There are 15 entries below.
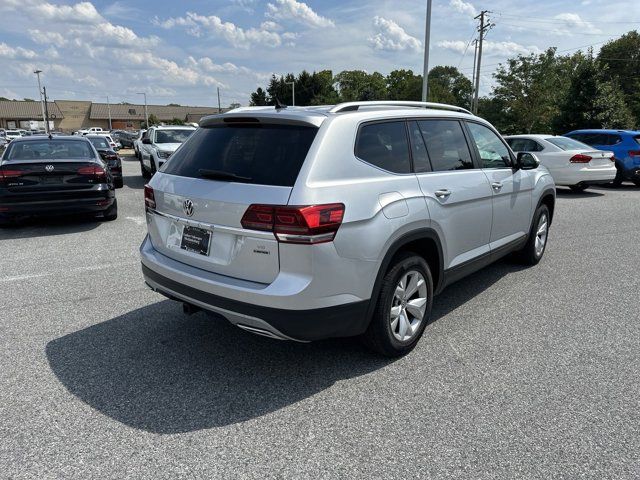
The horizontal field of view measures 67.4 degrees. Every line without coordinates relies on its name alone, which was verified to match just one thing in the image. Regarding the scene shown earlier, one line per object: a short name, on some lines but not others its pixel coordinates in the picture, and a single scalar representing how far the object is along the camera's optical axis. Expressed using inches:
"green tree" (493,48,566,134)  1594.5
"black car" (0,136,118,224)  288.8
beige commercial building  3772.1
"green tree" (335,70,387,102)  3491.6
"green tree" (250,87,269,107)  3063.5
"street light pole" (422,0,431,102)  785.6
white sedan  488.4
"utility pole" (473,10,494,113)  1448.1
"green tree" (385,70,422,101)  3189.0
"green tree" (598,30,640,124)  2253.9
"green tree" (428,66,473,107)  3710.6
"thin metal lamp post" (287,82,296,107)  2850.6
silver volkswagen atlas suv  111.7
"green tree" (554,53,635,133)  916.6
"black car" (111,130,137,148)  1725.4
